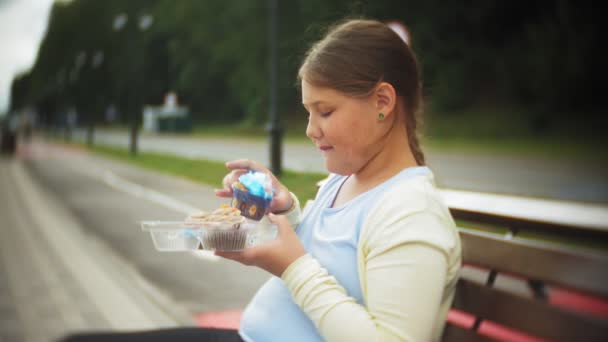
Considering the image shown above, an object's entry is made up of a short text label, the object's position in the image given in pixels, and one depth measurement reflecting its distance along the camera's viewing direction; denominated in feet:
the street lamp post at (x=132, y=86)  43.32
